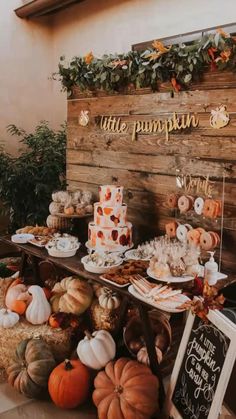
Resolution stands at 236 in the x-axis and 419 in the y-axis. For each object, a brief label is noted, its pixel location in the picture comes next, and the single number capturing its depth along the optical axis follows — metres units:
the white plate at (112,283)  2.39
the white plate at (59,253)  2.95
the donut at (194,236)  2.62
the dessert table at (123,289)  2.34
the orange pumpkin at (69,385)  2.40
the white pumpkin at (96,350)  2.57
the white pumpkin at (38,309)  2.96
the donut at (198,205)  2.62
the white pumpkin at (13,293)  3.20
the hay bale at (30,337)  2.83
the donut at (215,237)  2.57
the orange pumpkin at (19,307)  3.11
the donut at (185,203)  2.68
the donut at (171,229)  2.78
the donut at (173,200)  2.78
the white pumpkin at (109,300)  2.89
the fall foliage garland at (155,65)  2.46
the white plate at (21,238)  3.28
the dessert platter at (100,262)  2.63
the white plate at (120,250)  2.88
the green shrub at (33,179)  4.80
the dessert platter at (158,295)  2.12
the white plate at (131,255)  2.80
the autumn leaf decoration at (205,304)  2.04
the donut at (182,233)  2.69
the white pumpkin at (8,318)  2.89
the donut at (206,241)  2.57
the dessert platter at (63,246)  2.95
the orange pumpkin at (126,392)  2.18
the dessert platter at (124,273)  2.43
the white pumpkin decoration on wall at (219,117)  2.57
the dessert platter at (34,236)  3.25
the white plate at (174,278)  2.39
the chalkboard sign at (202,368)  1.89
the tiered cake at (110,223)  2.89
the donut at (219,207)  2.55
